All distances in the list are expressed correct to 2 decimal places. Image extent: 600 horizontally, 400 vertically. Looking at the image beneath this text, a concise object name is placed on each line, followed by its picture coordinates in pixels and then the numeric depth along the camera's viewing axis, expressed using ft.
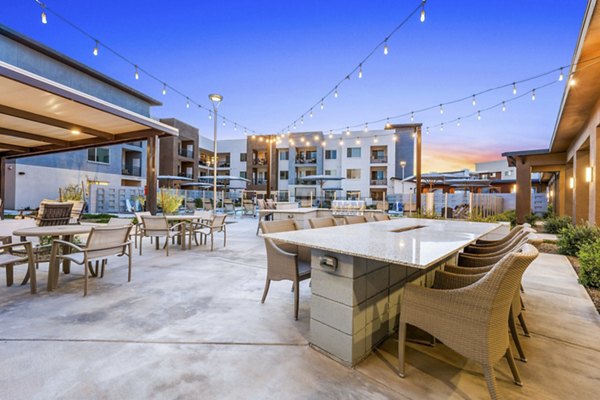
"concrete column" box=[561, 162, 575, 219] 35.34
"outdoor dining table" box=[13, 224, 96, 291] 11.43
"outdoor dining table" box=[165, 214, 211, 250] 20.92
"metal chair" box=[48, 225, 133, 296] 11.52
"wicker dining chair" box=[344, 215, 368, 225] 16.07
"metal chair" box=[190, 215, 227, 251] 21.47
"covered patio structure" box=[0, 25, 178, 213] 15.81
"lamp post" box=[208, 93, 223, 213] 29.27
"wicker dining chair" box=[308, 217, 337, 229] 12.77
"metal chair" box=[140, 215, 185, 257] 19.08
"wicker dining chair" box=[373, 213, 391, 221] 18.42
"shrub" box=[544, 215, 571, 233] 30.38
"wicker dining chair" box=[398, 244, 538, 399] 5.21
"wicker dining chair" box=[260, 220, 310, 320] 9.48
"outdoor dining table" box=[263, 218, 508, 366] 6.58
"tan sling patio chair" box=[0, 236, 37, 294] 10.47
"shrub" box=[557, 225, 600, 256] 18.63
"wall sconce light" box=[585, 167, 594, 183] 21.61
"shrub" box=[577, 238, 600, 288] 13.14
